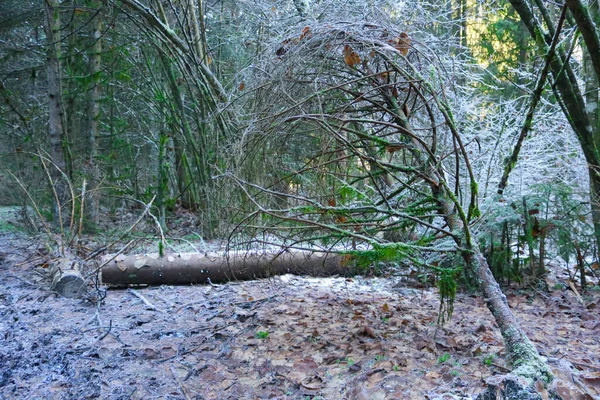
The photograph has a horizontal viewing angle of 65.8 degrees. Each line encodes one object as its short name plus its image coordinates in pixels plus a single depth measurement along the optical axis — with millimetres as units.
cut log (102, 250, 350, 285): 5391
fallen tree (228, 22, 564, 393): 2855
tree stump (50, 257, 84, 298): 4961
